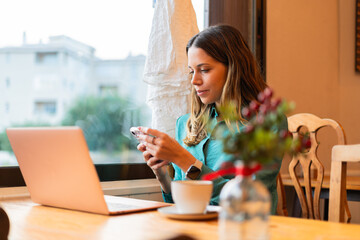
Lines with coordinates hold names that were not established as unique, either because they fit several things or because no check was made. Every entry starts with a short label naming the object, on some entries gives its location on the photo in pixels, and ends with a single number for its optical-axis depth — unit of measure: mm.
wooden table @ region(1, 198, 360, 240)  748
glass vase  525
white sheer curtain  1749
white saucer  862
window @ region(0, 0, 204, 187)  1614
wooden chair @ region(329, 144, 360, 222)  1242
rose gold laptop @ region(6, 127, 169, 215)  898
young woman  1475
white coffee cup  858
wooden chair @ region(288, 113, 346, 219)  1830
